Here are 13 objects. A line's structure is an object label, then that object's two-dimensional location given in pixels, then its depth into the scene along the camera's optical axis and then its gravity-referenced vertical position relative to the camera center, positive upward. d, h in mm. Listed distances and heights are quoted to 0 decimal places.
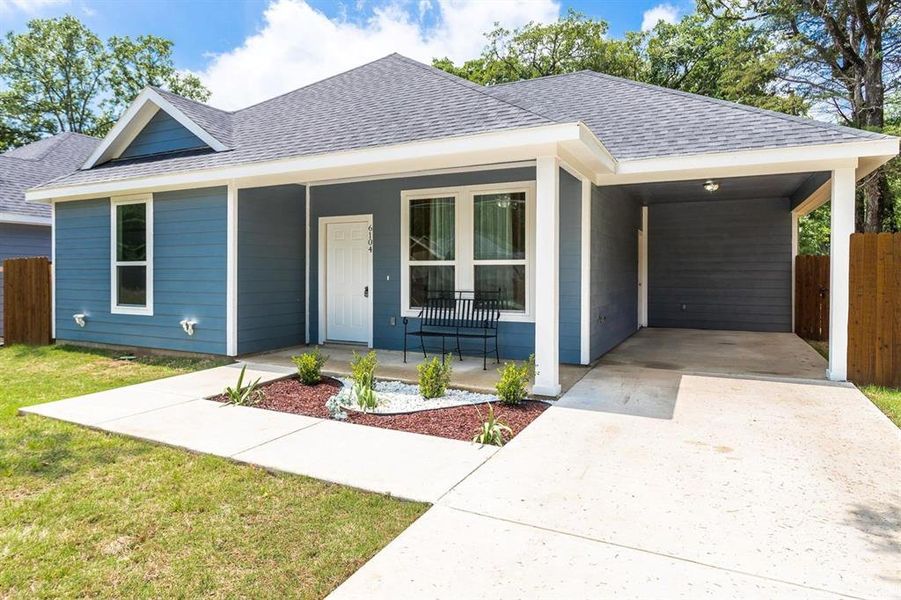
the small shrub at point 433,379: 5289 -844
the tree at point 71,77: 23797 +10544
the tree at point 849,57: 13094 +6340
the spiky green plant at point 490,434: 3996 -1061
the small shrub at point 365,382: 4938 -878
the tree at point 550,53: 21516 +10508
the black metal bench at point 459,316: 7256 -284
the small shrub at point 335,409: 4781 -1069
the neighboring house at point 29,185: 10867 +2445
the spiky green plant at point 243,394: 5195 -997
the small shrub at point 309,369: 5895 -820
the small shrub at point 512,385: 4957 -848
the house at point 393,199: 5805 +1408
